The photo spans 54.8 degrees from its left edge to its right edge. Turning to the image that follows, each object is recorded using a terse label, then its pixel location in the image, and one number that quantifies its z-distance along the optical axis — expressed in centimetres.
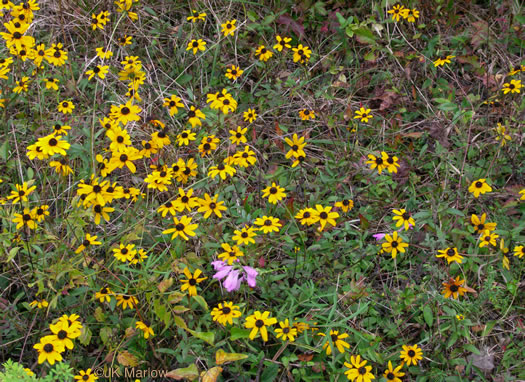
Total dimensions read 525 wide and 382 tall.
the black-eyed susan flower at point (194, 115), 235
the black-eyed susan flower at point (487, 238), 197
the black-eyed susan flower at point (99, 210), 185
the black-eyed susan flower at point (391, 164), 221
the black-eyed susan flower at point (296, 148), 221
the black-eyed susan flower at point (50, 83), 263
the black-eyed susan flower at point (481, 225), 202
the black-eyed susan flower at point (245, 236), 184
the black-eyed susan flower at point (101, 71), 262
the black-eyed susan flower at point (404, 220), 198
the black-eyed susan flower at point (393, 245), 193
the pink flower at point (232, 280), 177
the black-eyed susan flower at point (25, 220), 188
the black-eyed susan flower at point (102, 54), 280
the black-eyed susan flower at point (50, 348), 148
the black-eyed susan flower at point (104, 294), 177
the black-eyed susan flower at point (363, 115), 264
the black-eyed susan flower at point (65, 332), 151
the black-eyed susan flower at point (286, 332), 171
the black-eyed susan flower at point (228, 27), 298
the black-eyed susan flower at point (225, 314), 172
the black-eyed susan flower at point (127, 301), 178
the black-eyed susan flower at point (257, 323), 165
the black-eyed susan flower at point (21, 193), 192
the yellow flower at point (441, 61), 288
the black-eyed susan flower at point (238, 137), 234
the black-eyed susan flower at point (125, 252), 183
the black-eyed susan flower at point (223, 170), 210
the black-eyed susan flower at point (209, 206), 196
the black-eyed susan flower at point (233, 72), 283
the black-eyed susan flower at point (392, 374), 172
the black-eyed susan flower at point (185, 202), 194
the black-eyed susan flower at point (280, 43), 292
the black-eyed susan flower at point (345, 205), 215
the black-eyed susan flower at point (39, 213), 190
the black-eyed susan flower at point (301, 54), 286
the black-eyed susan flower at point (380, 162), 220
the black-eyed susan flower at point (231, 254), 180
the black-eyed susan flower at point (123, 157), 196
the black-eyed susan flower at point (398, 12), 300
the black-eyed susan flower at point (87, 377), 159
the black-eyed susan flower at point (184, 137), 233
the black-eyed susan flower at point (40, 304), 180
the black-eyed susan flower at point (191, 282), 177
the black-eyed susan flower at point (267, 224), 196
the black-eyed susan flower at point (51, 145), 186
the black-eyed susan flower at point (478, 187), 208
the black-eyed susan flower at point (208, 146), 225
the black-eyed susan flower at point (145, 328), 172
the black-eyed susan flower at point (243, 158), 216
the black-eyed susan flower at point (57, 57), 264
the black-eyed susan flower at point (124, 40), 304
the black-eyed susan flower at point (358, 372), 165
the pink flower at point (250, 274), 176
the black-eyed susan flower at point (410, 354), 180
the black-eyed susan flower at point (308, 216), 194
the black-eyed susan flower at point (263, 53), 287
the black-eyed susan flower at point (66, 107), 267
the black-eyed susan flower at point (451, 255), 187
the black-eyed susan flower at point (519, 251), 196
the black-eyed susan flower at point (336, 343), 170
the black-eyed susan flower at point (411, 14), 299
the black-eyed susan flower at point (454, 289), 181
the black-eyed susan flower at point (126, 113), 212
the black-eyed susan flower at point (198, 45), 285
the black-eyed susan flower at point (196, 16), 312
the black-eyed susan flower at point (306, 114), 265
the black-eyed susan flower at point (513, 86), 268
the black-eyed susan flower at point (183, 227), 183
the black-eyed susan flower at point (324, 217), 193
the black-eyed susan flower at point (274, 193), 210
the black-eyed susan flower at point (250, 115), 268
